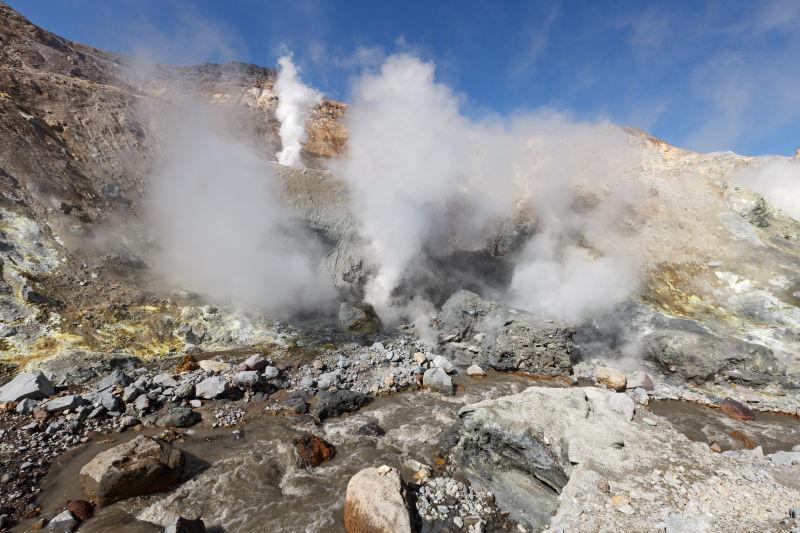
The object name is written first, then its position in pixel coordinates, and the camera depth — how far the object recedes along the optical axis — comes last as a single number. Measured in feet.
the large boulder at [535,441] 24.95
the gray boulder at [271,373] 41.53
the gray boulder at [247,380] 39.17
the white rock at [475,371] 46.65
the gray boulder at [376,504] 21.71
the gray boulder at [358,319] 57.52
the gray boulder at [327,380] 41.34
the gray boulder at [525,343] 48.34
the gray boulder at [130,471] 23.32
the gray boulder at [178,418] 32.91
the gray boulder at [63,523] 21.44
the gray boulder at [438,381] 41.34
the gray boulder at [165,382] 38.06
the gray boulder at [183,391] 36.70
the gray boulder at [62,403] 31.81
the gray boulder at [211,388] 37.40
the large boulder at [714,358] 44.68
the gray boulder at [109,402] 33.63
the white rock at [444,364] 46.39
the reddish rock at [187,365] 41.98
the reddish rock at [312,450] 29.19
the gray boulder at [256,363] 42.65
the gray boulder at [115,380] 36.93
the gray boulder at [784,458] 28.11
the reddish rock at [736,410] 39.19
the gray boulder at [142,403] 34.08
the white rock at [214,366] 42.16
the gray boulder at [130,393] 35.19
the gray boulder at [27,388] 32.80
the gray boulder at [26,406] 31.57
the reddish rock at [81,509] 22.27
